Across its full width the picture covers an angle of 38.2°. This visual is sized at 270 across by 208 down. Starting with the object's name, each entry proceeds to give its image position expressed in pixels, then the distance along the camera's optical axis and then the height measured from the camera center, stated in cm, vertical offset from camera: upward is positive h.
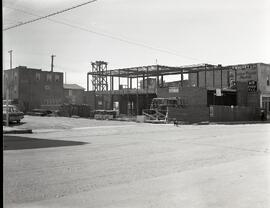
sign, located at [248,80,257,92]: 5259 +278
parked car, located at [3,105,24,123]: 3306 -77
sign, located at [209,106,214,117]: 4266 -48
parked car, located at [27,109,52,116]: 5392 -74
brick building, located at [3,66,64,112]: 7275 +391
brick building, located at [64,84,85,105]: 9060 +356
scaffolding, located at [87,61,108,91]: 7079 +519
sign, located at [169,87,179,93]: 5003 +222
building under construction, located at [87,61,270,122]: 4403 +189
